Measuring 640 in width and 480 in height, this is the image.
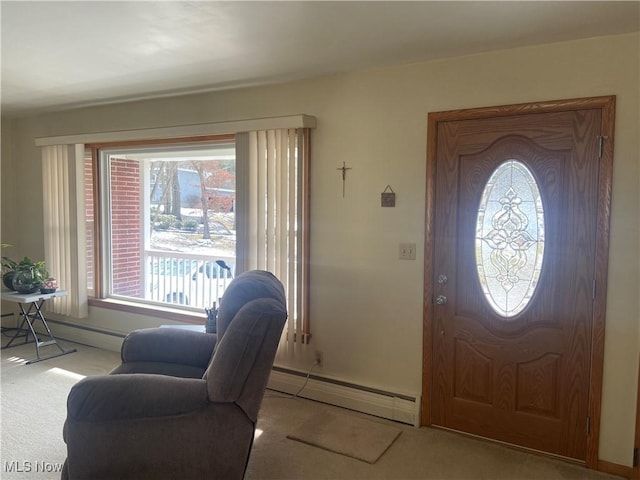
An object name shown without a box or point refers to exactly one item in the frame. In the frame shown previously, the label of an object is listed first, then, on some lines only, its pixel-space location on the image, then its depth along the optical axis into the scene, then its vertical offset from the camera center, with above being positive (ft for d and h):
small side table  14.11 -3.66
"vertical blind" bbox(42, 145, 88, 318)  15.44 -0.54
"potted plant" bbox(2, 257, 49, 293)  14.42 -2.09
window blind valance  11.18 +2.11
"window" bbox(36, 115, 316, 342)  13.78 -0.28
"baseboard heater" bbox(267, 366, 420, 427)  10.36 -4.27
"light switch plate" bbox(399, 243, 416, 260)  10.25 -0.89
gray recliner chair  6.48 -2.87
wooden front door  8.66 -1.25
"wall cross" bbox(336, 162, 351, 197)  10.99 +0.90
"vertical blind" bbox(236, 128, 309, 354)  11.35 -0.07
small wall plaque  10.41 +0.25
